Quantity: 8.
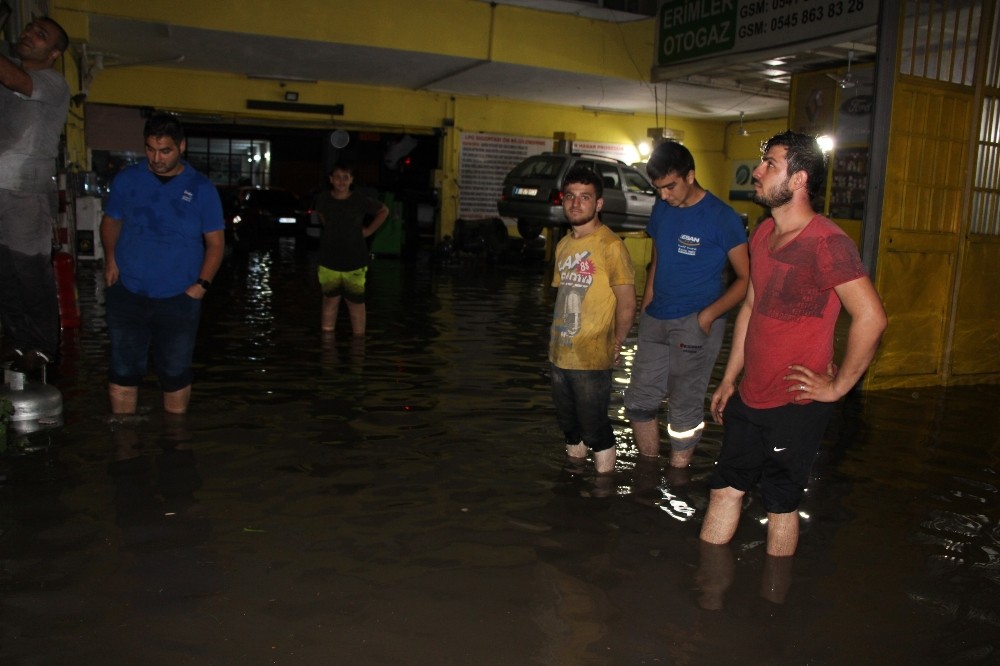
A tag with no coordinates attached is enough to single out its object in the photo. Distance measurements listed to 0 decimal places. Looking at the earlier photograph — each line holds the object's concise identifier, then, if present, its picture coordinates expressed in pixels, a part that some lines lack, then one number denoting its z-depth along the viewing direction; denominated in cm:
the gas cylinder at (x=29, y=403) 525
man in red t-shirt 335
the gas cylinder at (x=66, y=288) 782
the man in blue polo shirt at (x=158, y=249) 529
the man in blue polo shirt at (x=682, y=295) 473
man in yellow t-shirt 456
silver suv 1770
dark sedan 2183
